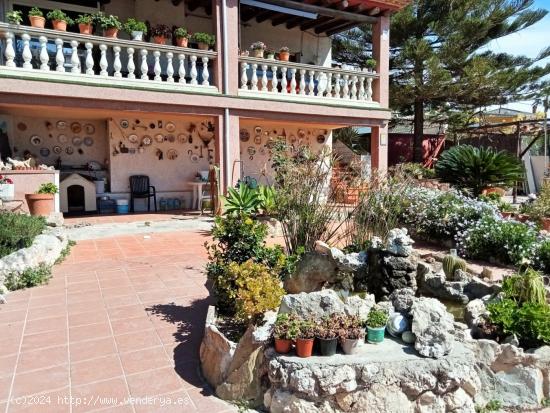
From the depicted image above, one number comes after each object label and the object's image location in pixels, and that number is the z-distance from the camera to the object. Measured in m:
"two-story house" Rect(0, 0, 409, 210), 8.20
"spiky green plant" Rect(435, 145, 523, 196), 8.27
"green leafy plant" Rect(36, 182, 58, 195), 7.80
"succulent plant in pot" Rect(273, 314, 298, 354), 2.76
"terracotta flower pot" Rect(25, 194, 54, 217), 7.65
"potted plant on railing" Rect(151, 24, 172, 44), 9.20
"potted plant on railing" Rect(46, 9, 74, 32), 8.14
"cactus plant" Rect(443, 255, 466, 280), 4.86
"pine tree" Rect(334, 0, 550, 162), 14.91
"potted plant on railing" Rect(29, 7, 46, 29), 7.95
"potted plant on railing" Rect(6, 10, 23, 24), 7.55
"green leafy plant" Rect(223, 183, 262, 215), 7.64
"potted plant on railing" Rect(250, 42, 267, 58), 10.04
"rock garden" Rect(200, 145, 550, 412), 2.69
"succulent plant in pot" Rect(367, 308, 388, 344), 3.01
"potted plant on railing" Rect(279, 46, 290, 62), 10.77
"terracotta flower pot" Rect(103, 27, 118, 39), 8.64
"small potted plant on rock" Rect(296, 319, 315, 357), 2.73
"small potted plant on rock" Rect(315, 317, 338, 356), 2.76
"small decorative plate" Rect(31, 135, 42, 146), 10.15
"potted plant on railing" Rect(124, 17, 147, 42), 8.76
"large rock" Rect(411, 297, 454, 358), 2.79
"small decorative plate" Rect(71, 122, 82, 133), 10.59
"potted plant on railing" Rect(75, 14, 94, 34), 8.32
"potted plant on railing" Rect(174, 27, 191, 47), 9.29
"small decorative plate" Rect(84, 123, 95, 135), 10.76
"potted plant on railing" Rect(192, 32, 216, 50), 9.28
